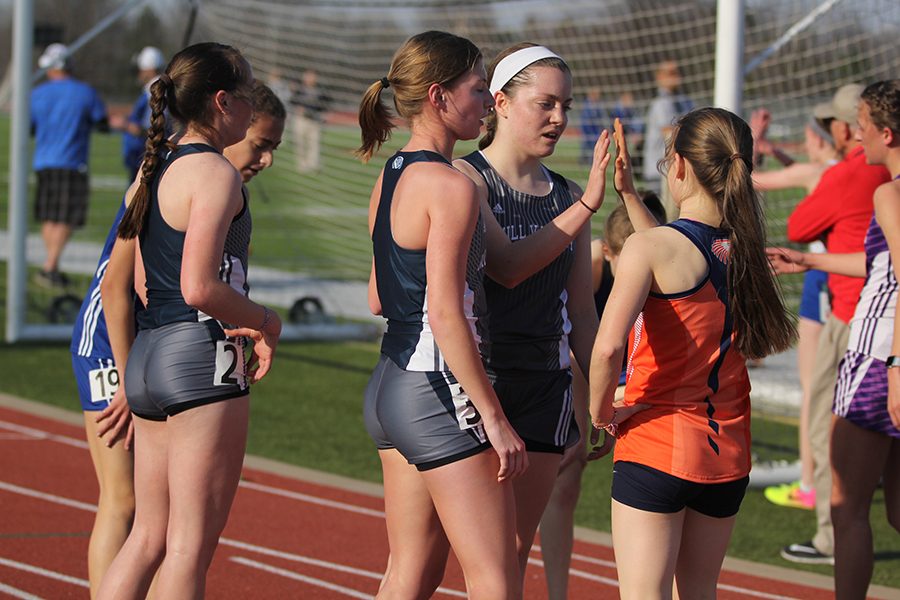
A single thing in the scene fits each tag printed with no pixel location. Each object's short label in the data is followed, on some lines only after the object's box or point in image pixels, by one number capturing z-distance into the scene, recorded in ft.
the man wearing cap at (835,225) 35.88
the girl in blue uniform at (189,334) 22.09
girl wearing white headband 23.36
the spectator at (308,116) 82.39
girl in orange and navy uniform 21.34
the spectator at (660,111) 61.57
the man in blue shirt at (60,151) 77.36
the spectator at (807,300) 41.98
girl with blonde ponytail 20.11
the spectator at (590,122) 72.91
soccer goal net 60.17
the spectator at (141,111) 75.21
